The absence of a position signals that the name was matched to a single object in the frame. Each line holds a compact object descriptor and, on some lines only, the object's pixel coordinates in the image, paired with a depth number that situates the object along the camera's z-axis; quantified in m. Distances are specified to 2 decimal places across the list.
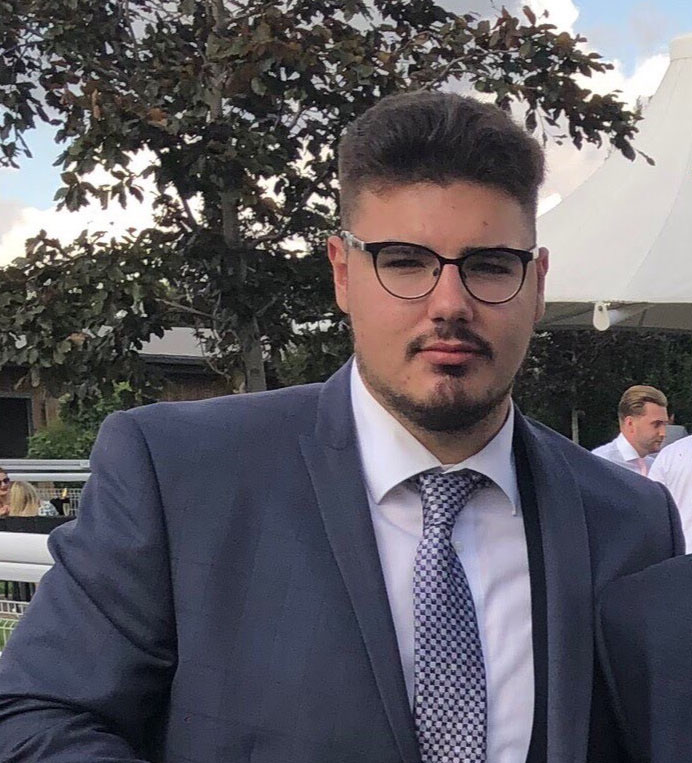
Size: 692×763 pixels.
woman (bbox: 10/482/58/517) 6.74
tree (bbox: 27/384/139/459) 13.67
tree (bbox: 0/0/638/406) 4.18
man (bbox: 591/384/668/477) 6.47
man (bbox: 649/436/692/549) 4.67
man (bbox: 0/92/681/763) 1.31
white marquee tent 5.62
